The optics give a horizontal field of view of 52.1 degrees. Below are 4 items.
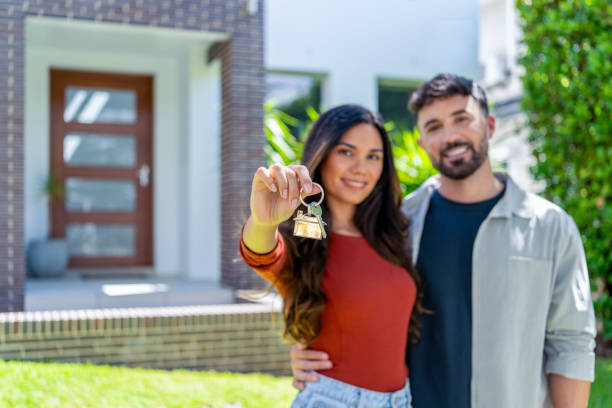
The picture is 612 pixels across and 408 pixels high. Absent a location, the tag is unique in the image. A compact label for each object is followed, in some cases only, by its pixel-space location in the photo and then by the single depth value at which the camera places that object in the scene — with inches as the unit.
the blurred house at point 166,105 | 259.8
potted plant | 248.5
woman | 75.8
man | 78.4
